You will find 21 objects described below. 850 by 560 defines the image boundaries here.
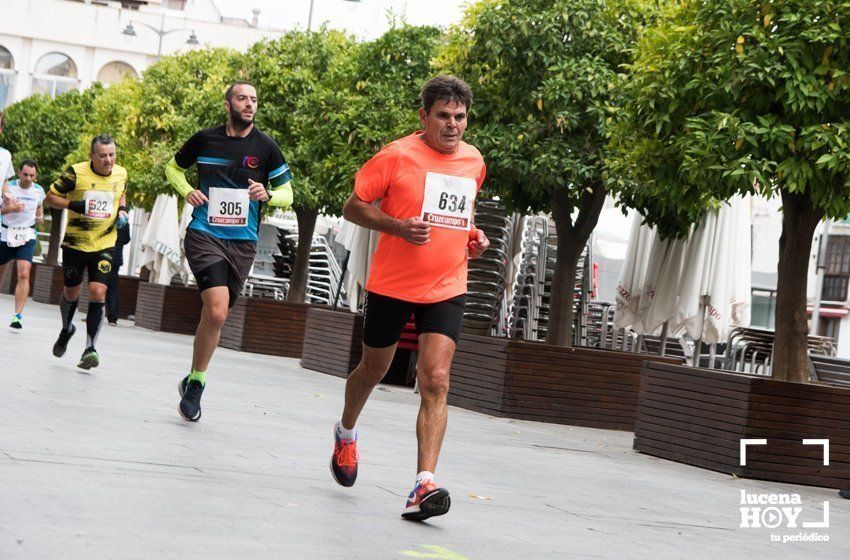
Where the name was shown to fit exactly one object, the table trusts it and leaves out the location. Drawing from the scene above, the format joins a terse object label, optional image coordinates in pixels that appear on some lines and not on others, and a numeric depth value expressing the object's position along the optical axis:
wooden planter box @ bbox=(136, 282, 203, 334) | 25.56
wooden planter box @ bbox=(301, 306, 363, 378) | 17.80
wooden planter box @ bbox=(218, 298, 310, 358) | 21.80
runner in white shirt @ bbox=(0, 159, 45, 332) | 17.06
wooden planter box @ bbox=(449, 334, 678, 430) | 13.85
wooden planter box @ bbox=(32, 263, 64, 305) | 33.31
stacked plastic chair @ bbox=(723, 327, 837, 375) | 17.23
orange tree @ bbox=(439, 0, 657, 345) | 13.98
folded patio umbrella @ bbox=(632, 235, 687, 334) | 16.00
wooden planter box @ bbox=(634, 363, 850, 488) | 10.26
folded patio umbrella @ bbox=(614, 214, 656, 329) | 16.53
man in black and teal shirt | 9.09
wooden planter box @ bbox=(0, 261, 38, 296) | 37.33
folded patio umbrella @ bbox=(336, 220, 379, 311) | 18.94
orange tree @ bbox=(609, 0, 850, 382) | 9.73
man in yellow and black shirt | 12.52
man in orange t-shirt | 6.69
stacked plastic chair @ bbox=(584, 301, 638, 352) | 20.80
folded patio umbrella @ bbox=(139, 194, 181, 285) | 27.38
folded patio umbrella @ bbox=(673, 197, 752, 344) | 15.81
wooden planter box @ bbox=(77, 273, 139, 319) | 29.92
